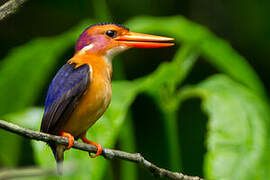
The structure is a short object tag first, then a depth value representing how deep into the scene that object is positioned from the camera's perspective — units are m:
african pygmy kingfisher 3.04
